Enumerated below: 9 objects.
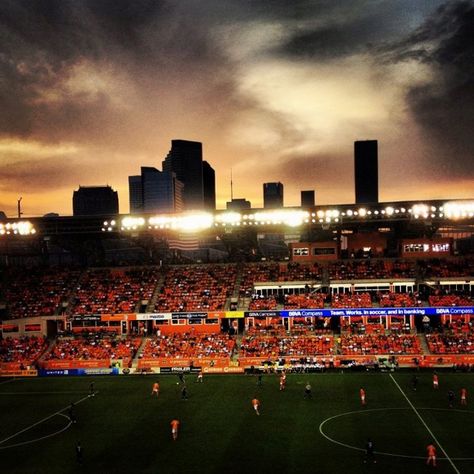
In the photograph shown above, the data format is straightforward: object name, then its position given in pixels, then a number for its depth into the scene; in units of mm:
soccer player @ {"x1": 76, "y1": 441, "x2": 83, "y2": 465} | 30906
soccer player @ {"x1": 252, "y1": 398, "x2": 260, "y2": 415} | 39934
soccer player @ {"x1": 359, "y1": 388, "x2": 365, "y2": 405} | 40738
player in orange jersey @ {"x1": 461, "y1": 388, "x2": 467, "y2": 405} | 40531
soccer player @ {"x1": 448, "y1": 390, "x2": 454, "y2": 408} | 39906
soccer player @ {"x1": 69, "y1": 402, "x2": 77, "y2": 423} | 40406
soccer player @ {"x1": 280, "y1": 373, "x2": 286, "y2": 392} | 47838
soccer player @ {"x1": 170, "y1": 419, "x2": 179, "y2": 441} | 34375
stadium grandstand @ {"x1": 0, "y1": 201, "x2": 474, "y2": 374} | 60688
